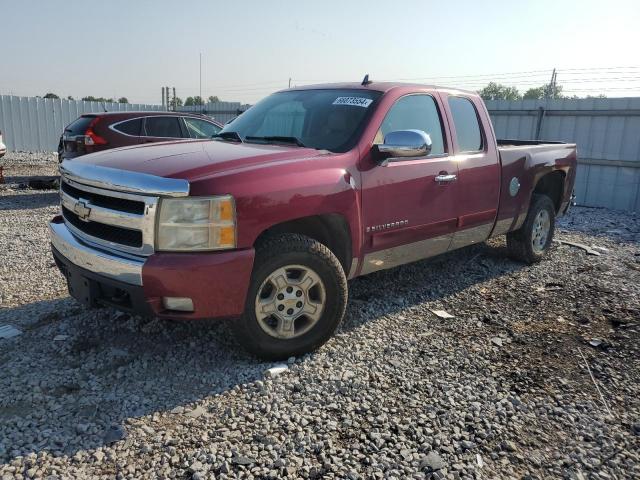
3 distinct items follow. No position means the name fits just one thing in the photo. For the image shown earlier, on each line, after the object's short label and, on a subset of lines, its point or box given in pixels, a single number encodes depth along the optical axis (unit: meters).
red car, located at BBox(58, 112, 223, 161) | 9.54
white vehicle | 11.28
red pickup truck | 3.07
